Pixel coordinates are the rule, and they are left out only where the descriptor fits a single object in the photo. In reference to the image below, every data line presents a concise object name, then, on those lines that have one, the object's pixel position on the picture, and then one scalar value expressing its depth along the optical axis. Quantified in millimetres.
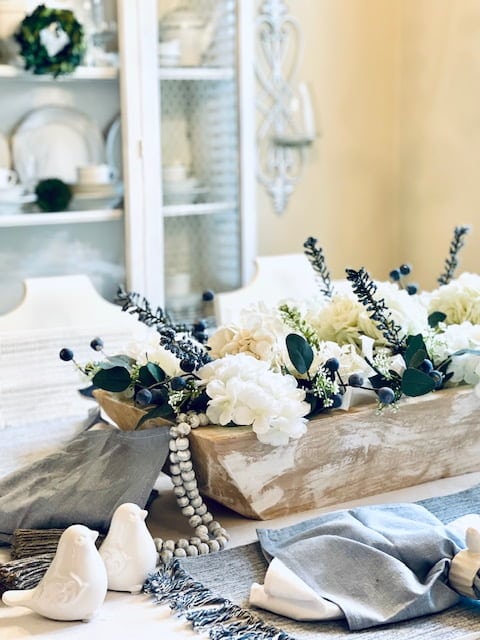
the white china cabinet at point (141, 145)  2982
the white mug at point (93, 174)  3020
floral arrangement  1252
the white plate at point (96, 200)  3029
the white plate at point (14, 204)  2936
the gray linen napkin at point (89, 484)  1243
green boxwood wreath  2844
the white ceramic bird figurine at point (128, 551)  1108
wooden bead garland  1244
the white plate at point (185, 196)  3139
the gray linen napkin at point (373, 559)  1041
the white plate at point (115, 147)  3068
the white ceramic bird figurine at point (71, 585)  1025
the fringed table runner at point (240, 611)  1000
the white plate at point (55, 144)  3033
